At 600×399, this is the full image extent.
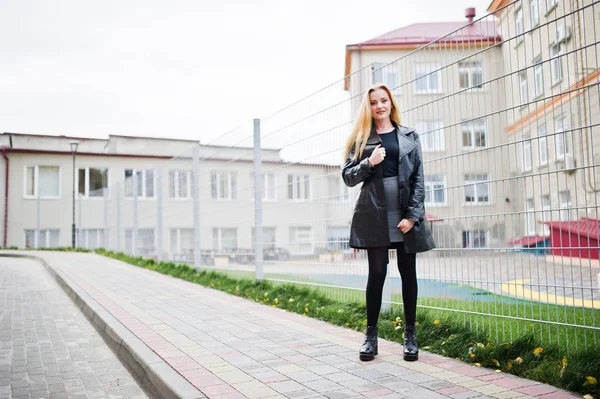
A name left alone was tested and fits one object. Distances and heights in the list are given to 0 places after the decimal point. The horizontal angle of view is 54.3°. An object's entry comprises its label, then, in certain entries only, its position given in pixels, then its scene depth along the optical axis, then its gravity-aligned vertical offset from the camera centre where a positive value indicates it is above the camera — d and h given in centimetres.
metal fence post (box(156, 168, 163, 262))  1392 +62
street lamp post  2602 +445
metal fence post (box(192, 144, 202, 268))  1161 +84
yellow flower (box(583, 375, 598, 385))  330 -85
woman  430 +22
